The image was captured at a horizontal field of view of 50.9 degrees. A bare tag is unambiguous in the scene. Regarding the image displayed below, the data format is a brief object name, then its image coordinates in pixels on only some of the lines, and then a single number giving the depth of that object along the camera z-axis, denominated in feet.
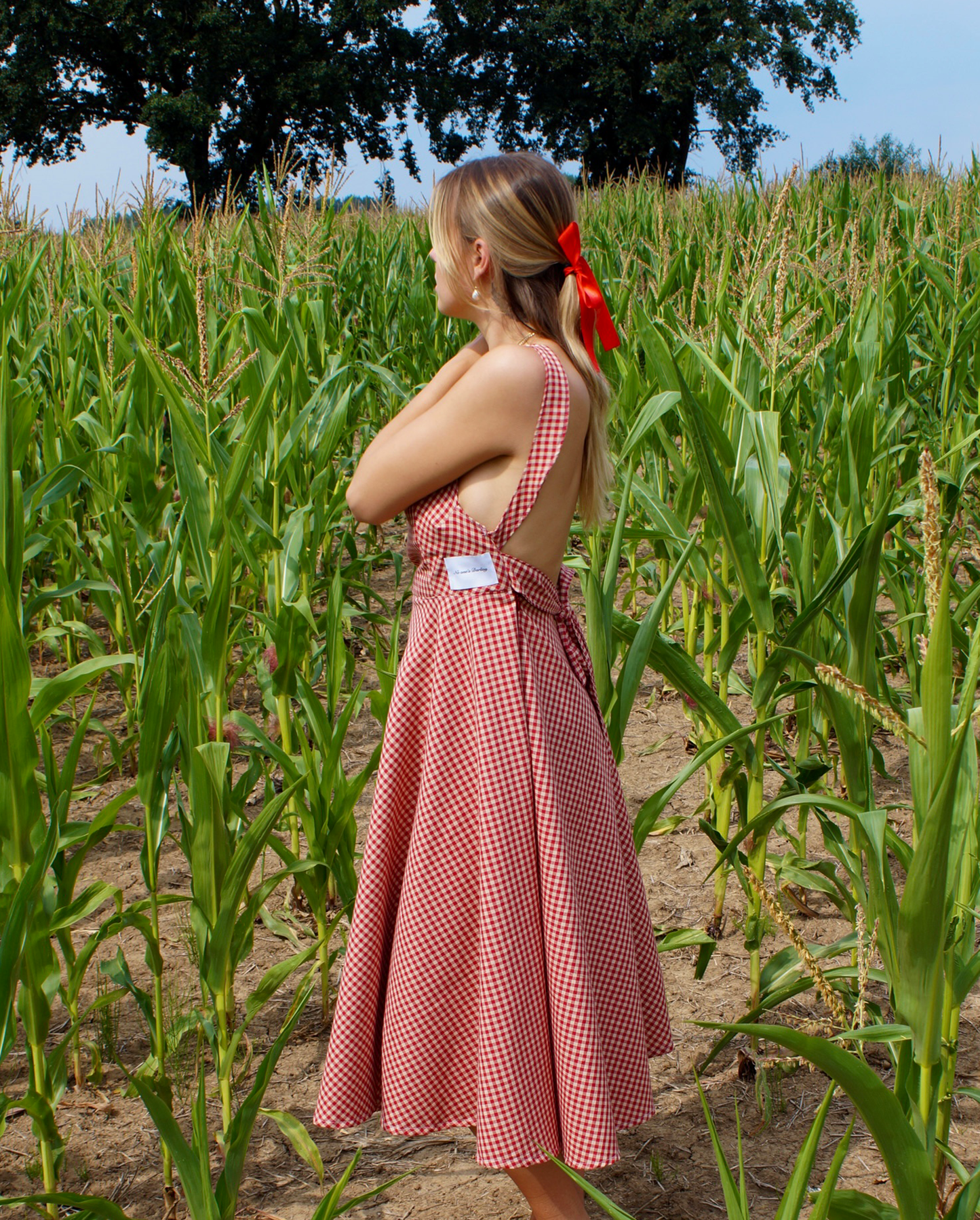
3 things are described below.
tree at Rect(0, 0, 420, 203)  84.89
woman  4.47
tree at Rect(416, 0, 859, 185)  94.32
